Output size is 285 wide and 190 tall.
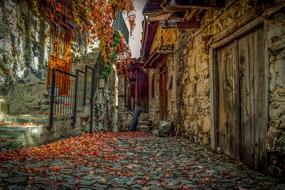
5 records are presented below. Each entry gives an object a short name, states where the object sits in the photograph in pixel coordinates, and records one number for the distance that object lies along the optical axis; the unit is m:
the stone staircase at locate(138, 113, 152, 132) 12.65
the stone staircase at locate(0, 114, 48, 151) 4.41
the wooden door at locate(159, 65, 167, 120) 9.95
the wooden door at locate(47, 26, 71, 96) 8.91
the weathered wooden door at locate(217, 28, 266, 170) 3.51
